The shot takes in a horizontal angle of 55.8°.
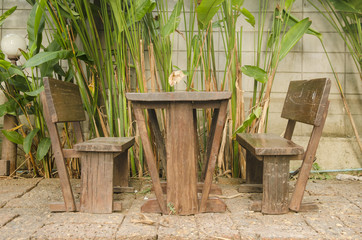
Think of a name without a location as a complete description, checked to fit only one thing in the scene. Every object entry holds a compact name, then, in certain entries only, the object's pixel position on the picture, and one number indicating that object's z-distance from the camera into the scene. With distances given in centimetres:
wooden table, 186
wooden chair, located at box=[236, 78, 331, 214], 192
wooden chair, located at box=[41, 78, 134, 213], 195
